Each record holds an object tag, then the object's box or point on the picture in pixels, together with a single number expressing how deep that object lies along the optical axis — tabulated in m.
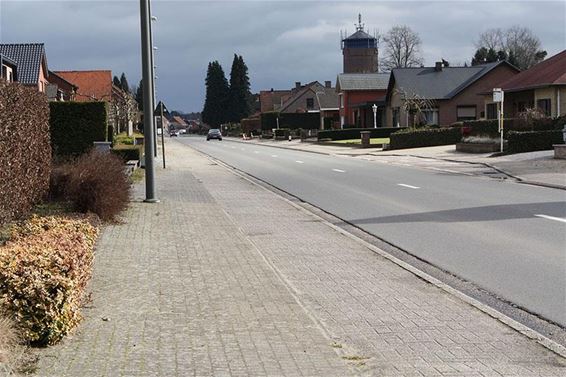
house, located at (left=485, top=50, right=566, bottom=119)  42.75
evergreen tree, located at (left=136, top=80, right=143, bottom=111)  128.23
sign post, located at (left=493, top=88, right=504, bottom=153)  33.98
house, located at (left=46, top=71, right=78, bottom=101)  58.81
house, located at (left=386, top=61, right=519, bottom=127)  64.75
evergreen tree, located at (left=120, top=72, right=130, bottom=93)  162.44
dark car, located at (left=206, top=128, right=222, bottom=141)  96.94
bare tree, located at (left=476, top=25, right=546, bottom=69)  105.62
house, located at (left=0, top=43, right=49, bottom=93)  50.44
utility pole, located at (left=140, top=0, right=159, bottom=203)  16.69
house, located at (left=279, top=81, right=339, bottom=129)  102.44
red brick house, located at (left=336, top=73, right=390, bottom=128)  87.38
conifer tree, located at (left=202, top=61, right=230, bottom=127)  143.62
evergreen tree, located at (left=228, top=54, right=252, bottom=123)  140.25
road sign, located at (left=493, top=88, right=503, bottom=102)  34.31
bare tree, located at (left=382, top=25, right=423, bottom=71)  118.19
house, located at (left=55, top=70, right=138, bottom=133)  71.31
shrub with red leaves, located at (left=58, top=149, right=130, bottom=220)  12.53
